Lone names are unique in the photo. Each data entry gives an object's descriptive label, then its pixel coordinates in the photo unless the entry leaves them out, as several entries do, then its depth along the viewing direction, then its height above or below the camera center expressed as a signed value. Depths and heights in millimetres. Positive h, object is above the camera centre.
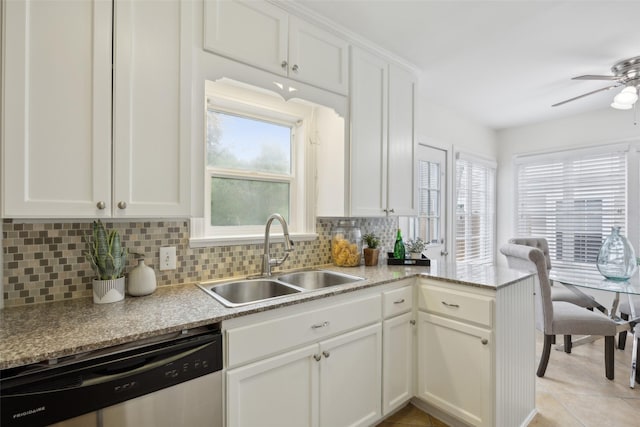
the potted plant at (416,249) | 2467 -280
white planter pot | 1353 -345
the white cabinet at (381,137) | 2238 +586
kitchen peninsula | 1148 -544
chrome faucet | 1849 -249
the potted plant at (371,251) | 2379 -291
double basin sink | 1741 -431
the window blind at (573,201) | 3584 +170
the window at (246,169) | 2004 +302
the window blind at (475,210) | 3859 +53
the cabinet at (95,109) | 1104 +404
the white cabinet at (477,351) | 1687 -796
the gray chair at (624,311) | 2639 -859
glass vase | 2379 -338
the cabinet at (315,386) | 1293 -813
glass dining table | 2170 -516
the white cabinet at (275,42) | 1590 +974
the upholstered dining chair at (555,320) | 2361 -804
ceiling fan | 2367 +1099
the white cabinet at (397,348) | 1856 -826
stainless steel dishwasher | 871 -544
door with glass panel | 3293 +91
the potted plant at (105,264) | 1357 -231
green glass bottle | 2459 -280
